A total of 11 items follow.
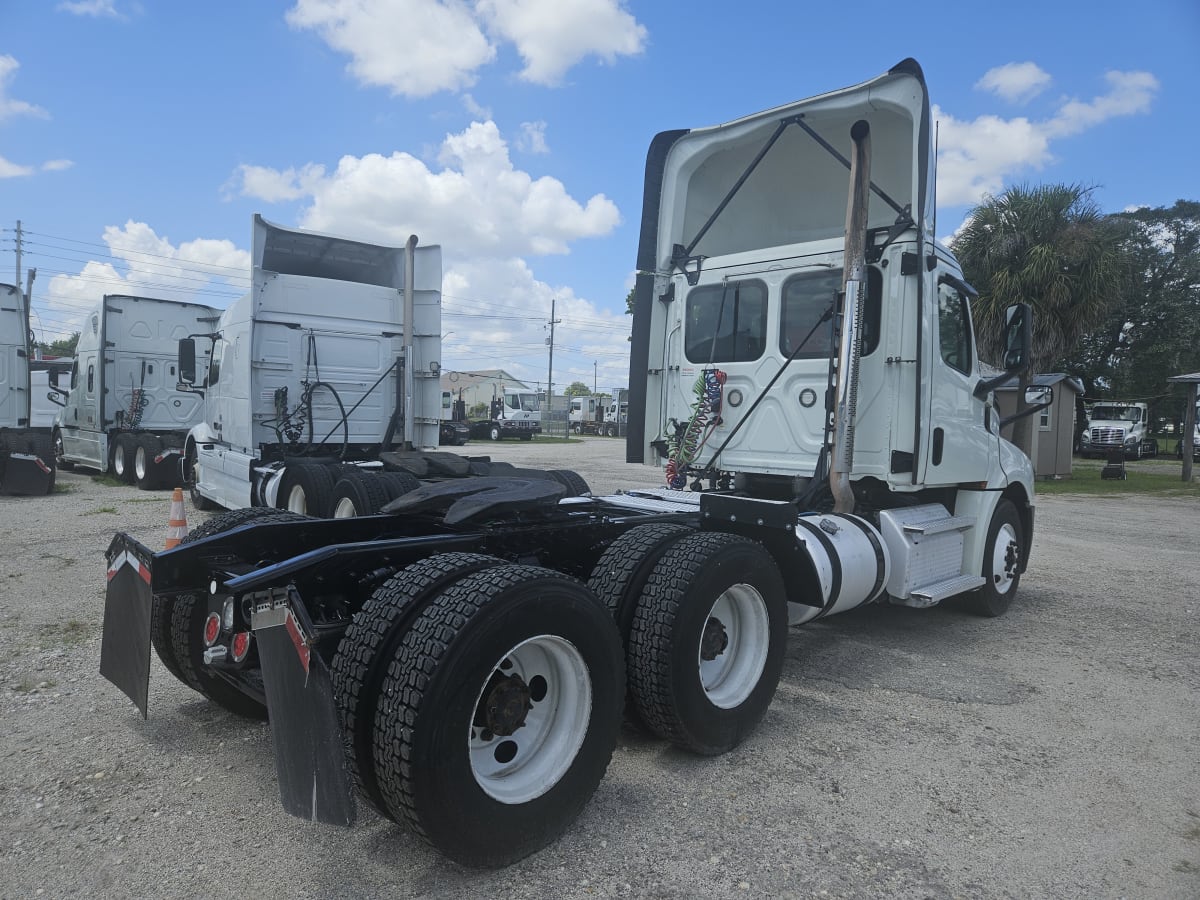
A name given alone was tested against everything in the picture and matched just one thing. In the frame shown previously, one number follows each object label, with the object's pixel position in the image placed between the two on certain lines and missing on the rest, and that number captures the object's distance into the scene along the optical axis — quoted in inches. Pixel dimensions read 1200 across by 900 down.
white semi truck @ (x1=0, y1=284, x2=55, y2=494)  486.3
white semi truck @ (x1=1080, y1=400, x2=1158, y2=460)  1273.4
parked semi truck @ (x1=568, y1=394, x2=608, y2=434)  2175.2
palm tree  708.0
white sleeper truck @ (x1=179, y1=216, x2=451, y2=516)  346.9
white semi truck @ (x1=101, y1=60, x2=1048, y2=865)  97.0
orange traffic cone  235.1
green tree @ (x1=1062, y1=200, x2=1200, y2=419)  1407.5
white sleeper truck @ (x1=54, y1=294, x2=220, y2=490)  560.7
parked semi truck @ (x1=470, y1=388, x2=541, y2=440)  1535.4
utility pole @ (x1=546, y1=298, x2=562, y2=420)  2021.0
